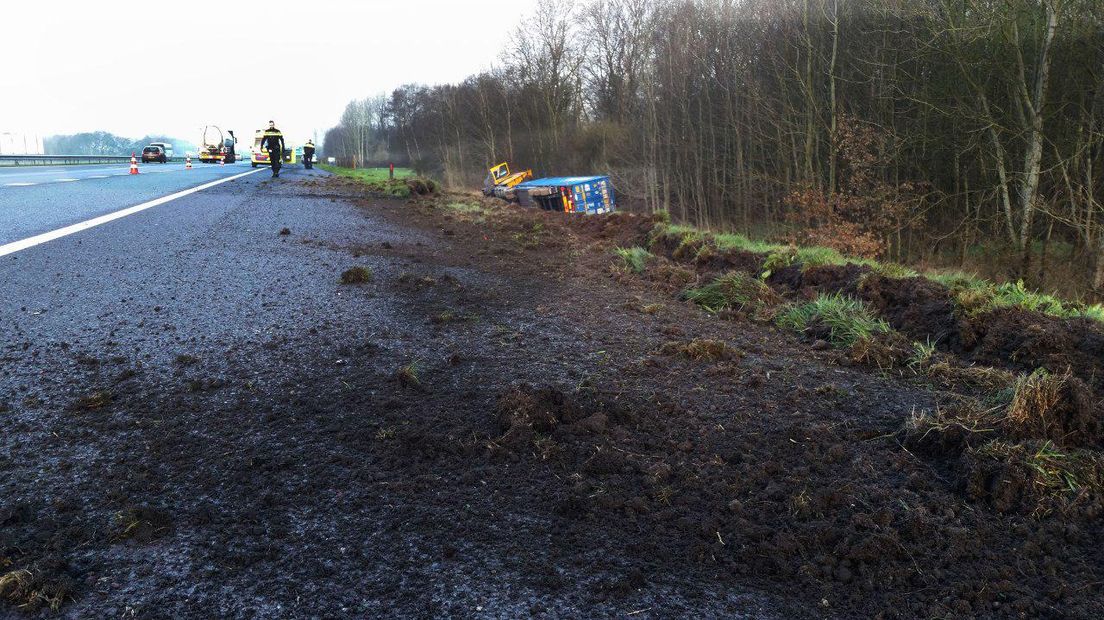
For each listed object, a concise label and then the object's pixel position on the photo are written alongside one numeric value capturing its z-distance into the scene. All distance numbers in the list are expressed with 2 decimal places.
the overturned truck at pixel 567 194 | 26.50
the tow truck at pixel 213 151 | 45.72
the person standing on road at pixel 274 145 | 20.27
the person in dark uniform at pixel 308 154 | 39.31
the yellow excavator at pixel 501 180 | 29.27
